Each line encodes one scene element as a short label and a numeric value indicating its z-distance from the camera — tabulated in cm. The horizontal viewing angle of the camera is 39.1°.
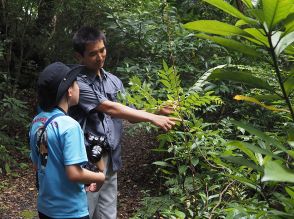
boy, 233
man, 296
